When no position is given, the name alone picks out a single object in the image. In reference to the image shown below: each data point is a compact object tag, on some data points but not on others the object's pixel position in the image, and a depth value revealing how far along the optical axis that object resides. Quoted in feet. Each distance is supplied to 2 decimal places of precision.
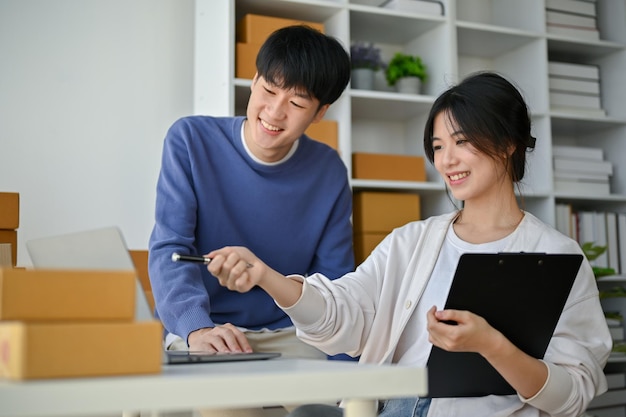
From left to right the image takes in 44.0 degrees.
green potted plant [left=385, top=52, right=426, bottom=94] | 10.69
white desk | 2.13
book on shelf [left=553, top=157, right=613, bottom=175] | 11.68
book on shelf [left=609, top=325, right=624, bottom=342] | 11.64
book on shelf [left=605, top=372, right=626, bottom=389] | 10.84
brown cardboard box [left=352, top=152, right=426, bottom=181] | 10.13
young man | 6.09
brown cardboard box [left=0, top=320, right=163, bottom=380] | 2.25
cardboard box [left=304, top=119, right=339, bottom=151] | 9.84
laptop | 2.98
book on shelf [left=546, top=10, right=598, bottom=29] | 11.95
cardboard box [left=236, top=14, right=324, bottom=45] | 9.47
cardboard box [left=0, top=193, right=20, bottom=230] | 6.78
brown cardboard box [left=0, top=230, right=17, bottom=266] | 6.82
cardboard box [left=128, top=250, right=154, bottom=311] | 8.30
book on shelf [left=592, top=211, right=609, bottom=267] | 11.78
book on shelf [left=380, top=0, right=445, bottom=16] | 10.61
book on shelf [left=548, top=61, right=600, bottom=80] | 11.90
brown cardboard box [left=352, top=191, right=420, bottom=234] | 10.01
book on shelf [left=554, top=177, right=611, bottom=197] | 11.55
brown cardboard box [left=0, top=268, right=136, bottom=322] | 2.38
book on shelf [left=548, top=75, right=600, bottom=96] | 11.89
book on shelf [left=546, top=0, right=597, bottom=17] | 12.01
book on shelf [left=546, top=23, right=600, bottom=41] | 11.94
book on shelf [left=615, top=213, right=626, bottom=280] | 11.98
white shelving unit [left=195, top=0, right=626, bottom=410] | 9.73
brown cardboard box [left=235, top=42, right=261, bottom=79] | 9.37
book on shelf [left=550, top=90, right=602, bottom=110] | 11.84
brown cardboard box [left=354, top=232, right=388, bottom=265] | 9.91
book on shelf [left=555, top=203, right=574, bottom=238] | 11.51
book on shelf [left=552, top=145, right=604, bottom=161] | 11.70
